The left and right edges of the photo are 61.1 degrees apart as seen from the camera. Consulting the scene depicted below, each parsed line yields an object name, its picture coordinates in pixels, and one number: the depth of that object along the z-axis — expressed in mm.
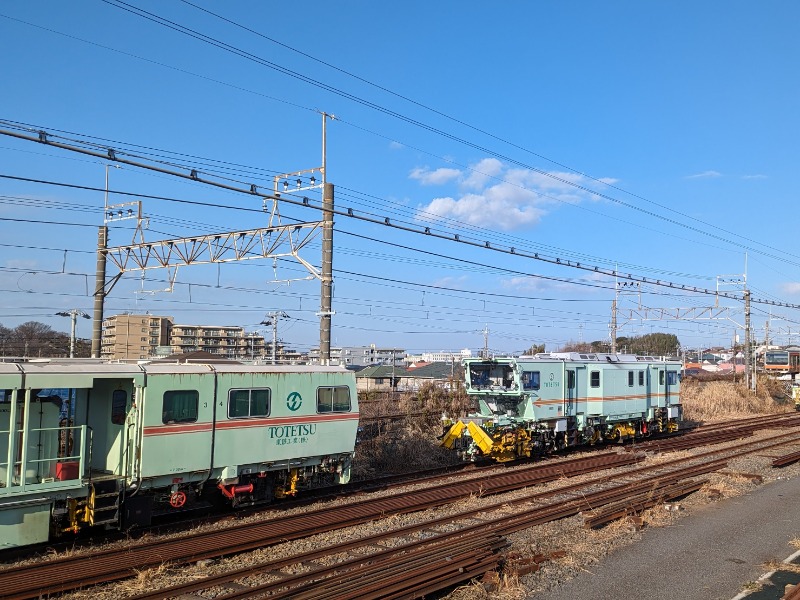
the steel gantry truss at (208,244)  18297
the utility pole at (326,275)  17562
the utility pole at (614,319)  37438
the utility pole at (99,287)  21047
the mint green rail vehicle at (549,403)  20062
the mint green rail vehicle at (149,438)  10250
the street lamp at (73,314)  33656
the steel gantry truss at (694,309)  39428
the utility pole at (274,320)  35219
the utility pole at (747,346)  43019
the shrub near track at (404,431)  20531
